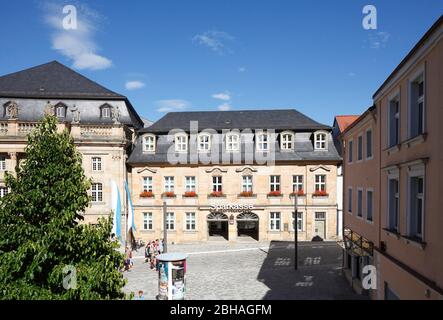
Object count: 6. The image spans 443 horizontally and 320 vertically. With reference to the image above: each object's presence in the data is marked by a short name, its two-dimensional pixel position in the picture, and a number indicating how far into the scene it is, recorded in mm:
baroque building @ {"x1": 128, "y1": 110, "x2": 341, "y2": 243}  31453
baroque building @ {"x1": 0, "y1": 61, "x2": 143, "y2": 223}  28922
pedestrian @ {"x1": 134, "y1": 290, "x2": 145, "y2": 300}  14966
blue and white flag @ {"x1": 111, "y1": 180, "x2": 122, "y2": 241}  20083
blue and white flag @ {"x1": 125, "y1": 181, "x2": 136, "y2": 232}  26680
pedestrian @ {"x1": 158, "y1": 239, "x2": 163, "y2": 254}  26673
